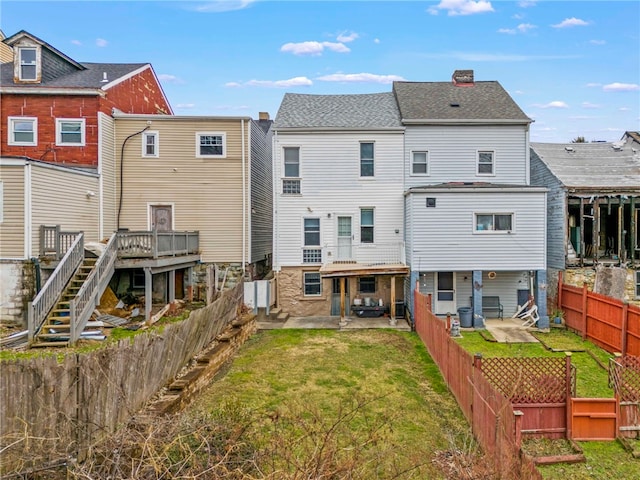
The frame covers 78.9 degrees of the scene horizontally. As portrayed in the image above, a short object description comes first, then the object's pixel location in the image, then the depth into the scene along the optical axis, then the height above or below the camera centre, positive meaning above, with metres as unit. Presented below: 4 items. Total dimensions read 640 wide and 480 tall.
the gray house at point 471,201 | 15.26 +1.31
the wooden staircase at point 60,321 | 10.13 -2.36
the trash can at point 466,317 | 14.88 -3.18
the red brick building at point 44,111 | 15.93 +5.12
